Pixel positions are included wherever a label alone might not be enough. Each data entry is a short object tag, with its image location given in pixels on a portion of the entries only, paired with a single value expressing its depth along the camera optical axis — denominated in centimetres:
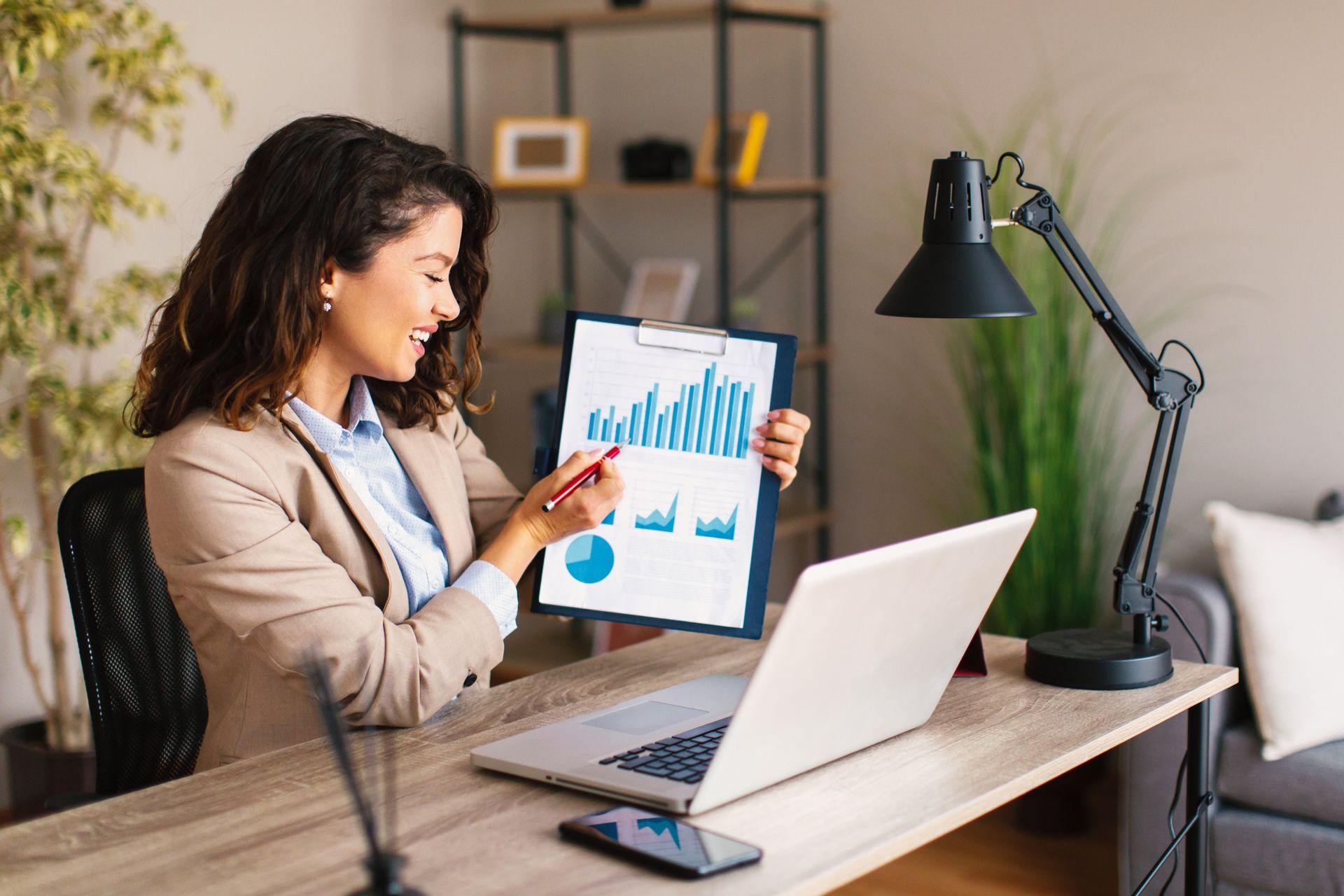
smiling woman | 141
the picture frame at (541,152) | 368
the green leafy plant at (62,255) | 263
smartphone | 104
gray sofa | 226
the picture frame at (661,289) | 369
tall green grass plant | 288
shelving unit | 333
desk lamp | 150
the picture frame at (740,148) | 340
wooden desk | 105
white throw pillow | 235
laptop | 110
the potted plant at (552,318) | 378
